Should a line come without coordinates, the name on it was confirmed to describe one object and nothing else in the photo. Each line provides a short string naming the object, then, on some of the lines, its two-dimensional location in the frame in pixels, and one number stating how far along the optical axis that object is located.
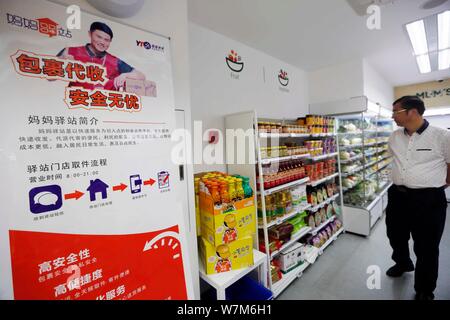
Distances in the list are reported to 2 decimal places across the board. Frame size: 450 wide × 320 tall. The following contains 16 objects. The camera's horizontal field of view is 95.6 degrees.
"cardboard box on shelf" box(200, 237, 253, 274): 1.68
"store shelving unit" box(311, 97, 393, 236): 3.45
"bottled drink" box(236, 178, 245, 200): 1.79
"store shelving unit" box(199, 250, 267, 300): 1.56
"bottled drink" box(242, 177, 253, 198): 1.84
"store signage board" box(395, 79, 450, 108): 5.52
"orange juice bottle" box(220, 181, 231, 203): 1.69
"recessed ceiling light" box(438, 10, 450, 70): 2.39
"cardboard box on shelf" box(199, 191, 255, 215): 1.65
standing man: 2.03
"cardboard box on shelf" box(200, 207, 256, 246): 1.65
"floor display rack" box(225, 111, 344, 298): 2.17
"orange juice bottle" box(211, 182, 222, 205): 1.64
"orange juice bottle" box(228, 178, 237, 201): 1.74
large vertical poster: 0.89
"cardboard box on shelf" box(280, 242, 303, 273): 2.41
